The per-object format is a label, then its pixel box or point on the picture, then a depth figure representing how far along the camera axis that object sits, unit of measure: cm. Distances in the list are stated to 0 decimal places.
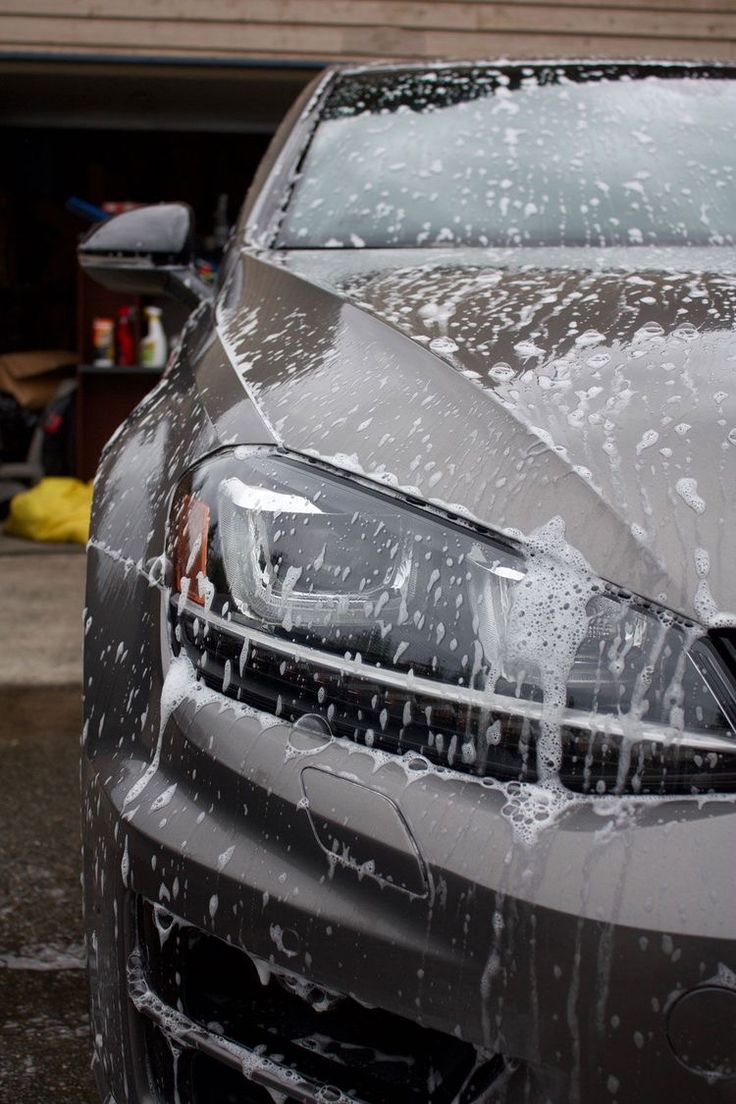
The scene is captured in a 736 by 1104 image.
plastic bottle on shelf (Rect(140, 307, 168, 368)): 671
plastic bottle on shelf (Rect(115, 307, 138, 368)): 679
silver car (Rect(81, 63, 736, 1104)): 90
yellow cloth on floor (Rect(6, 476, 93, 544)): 582
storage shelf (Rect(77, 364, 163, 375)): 666
